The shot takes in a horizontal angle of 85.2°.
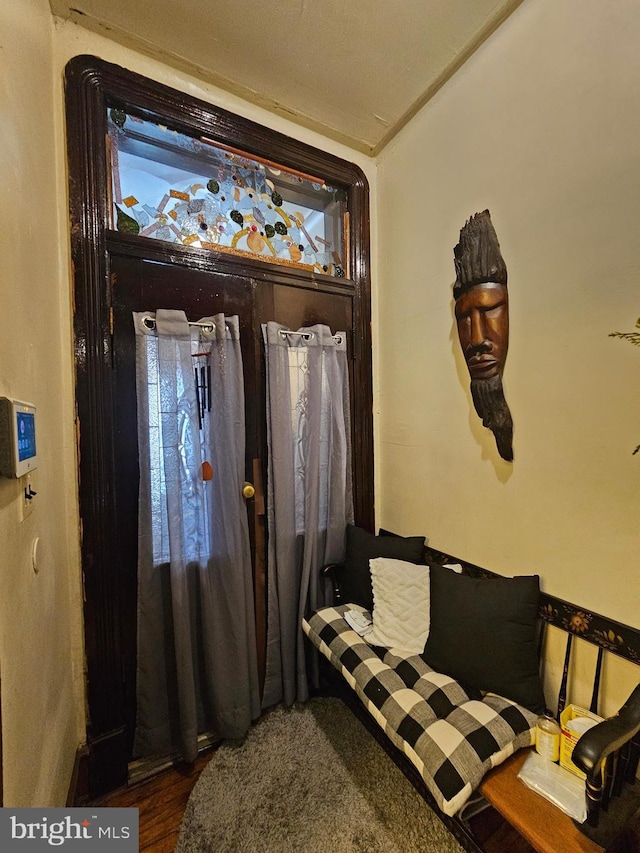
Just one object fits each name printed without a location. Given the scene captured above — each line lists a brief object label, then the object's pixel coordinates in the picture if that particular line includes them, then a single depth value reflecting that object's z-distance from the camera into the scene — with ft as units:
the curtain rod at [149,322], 4.76
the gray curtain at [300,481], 5.65
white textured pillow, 4.96
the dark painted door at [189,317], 4.75
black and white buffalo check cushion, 3.30
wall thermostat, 2.29
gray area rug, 3.93
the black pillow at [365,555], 5.80
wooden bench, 2.76
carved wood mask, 4.61
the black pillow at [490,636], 4.03
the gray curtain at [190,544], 4.77
